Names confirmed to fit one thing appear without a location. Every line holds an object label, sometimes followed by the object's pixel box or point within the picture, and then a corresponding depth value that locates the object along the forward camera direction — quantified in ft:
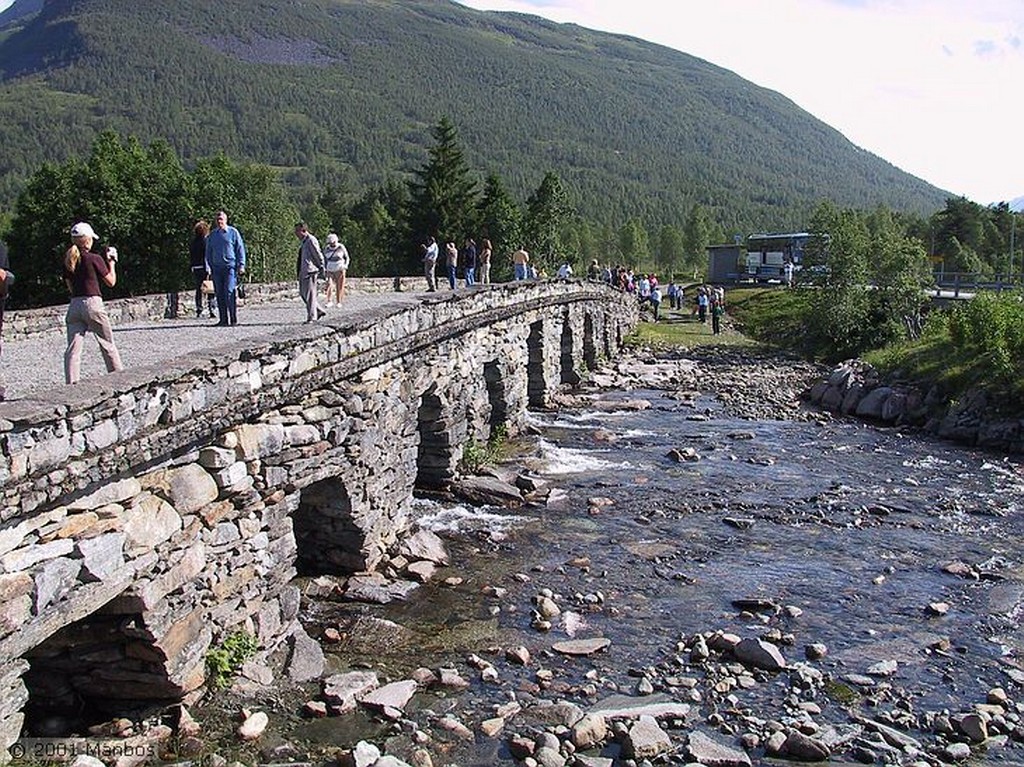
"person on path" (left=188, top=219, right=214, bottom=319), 60.75
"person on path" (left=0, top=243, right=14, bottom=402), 34.12
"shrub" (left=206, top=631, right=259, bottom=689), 34.32
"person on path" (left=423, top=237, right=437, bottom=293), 95.86
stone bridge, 26.73
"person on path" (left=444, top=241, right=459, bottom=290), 100.00
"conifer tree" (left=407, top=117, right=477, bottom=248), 210.79
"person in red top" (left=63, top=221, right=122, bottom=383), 33.42
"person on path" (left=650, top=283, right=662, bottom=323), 196.61
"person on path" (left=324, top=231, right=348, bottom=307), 61.21
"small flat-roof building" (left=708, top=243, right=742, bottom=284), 268.00
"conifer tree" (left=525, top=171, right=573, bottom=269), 258.37
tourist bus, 249.34
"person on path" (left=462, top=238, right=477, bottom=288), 105.81
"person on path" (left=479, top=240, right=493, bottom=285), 105.60
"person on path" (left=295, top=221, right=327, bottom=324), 53.93
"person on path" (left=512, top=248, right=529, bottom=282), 112.06
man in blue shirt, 53.62
